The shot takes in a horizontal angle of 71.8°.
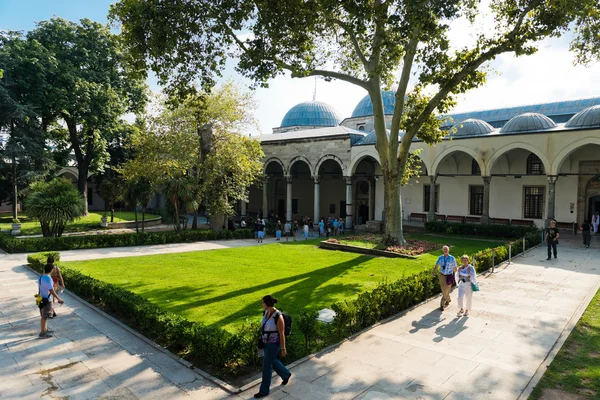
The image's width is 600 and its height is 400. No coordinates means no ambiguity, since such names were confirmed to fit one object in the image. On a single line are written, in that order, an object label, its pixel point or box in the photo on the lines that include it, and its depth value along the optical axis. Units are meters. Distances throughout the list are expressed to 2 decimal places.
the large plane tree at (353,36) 12.22
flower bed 16.86
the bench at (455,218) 28.47
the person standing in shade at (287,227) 23.93
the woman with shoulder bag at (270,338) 5.68
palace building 22.86
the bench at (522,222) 25.62
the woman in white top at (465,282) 9.30
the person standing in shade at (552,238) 16.17
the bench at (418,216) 30.28
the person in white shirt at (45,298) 8.20
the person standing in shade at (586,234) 18.98
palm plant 19.16
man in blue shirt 9.84
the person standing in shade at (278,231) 24.55
